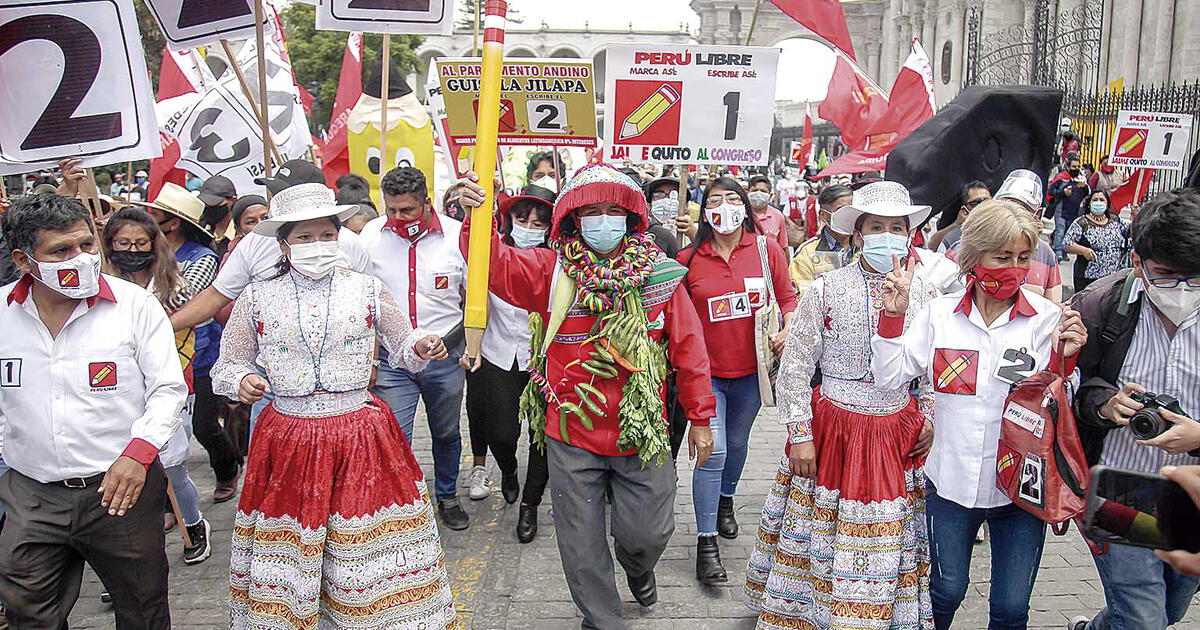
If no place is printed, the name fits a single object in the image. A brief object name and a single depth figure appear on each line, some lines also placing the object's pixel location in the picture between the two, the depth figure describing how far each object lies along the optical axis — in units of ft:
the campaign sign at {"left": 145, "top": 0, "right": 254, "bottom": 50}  19.84
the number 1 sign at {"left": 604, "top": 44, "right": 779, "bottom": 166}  19.49
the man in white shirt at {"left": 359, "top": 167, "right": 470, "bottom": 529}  18.07
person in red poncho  13.42
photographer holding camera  10.23
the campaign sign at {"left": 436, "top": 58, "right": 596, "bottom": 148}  19.65
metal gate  81.82
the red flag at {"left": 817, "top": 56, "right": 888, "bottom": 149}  36.55
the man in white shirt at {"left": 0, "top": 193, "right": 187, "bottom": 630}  11.32
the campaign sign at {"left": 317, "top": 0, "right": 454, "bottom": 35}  20.38
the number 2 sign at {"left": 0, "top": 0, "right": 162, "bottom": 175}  14.92
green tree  132.77
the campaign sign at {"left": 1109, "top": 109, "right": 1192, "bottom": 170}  42.34
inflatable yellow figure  29.53
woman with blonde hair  11.87
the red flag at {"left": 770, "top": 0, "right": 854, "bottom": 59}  22.57
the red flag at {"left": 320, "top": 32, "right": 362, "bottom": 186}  34.27
